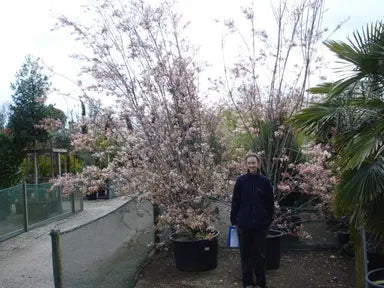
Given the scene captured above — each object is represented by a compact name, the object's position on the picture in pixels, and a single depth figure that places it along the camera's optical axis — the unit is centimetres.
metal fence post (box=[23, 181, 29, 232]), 1047
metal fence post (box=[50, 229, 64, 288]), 429
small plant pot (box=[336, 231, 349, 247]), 735
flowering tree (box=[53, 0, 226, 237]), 688
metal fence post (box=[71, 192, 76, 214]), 1341
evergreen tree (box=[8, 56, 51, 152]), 1377
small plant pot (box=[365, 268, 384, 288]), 459
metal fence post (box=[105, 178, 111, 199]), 1790
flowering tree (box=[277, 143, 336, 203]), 662
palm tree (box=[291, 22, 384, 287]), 434
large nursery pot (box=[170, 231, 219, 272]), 652
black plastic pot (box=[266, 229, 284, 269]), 656
